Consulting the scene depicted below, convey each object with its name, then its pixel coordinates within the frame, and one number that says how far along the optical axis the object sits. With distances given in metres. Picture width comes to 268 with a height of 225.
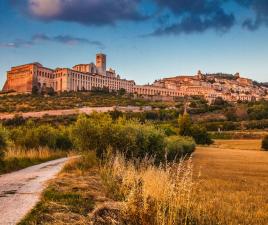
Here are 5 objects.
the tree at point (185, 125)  59.78
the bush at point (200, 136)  61.41
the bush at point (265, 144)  52.62
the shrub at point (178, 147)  27.83
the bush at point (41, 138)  26.81
